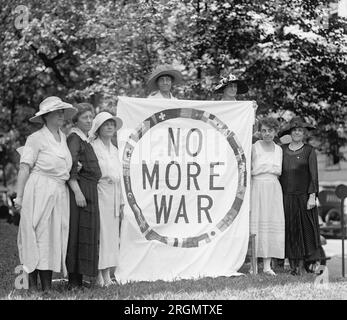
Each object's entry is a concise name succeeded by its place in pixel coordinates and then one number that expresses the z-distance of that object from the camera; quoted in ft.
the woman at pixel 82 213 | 18.63
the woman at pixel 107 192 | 19.67
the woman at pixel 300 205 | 22.79
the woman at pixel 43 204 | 17.87
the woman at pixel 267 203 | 22.56
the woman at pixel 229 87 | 23.50
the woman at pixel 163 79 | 22.82
